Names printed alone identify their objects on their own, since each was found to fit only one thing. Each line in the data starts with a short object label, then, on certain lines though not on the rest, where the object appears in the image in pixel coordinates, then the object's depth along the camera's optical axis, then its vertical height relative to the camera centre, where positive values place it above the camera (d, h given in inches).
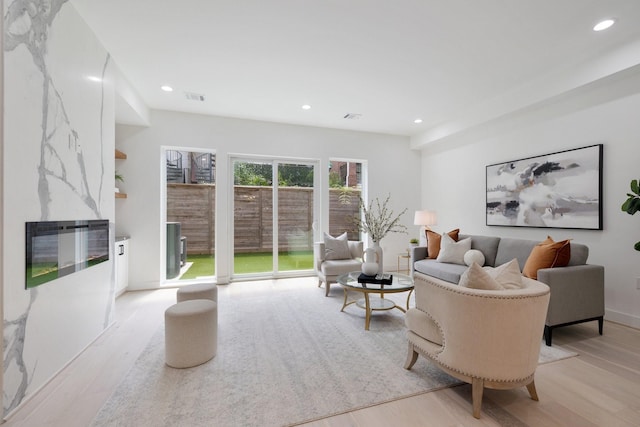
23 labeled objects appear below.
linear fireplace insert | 73.2 -11.7
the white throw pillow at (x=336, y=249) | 177.0 -23.9
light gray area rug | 66.2 -47.6
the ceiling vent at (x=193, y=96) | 154.6 +63.8
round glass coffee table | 116.1 -32.4
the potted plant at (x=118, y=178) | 166.4 +19.1
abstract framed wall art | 125.0 +11.0
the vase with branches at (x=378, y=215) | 220.2 -2.9
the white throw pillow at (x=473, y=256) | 150.5 -24.0
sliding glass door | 200.4 -3.8
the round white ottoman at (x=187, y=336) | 85.3 -38.6
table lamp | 195.7 -4.5
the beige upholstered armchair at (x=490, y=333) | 61.5 -27.5
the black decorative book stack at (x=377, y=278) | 120.5 -29.8
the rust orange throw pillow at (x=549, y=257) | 108.9 -17.3
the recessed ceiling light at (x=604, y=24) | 95.6 +65.0
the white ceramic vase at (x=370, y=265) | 129.7 -24.7
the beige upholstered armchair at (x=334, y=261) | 161.2 -30.3
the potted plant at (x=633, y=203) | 99.7 +3.5
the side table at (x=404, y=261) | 228.2 -40.3
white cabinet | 154.4 -30.9
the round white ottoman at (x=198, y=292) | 111.7 -32.8
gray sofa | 101.1 -29.4
